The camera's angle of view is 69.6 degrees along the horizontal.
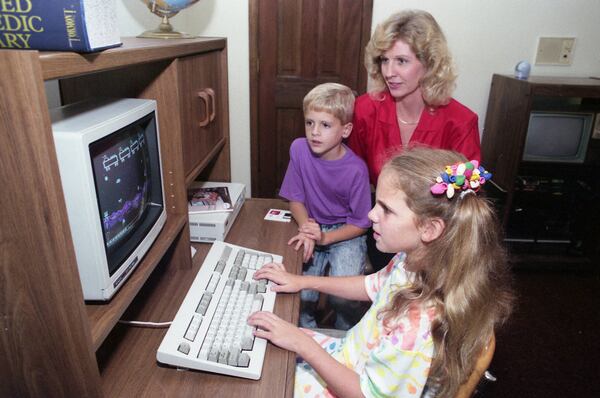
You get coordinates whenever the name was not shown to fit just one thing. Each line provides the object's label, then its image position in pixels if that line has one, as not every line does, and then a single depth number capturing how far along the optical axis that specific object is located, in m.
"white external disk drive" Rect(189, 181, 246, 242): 1.42
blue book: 0.57
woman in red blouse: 1.54
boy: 1.56
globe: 1.43
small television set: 2.39
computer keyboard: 0.86
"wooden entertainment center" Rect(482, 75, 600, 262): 2.36
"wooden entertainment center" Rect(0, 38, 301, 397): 0.57
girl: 0.85
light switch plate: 2.55
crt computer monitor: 0.69
